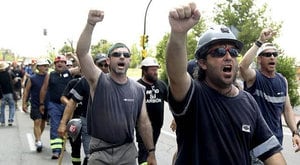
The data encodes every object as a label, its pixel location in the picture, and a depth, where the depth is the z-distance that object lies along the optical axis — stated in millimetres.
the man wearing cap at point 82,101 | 6660
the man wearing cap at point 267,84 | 5340
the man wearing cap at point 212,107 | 2779
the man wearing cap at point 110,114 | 4953
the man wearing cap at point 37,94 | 10726
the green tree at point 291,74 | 22359
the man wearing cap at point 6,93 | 15273
